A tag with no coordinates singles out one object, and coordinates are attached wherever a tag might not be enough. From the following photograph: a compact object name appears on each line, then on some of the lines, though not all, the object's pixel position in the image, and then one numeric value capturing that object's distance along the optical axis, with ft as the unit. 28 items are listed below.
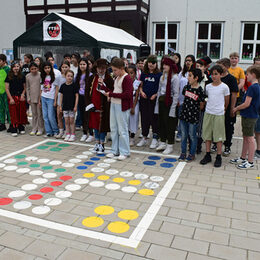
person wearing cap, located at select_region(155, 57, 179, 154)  17.19
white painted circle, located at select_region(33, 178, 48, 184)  13.70
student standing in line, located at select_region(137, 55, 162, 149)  18.07
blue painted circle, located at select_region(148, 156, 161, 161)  17.34
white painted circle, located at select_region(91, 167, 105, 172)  15.34
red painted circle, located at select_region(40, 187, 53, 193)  12.80
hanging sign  32.91
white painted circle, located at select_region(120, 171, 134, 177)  14.78
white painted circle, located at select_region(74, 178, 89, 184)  13.79
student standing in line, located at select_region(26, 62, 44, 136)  21.22
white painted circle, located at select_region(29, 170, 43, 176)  14.75
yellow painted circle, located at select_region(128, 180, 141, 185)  13.82
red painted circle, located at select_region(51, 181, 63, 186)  13.53
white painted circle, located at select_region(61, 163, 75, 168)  15.86
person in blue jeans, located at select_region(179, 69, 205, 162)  15.84
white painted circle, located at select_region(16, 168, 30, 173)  15.01
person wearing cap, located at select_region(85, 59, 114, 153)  17.06
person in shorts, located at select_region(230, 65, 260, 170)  15.29
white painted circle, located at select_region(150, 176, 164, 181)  14.37
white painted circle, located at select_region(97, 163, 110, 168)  15.97
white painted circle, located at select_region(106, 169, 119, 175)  14.99
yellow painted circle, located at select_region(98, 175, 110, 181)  14.21
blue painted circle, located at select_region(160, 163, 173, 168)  16.20
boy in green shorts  15.61
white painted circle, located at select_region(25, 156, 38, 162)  16.88
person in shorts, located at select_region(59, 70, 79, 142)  19.78
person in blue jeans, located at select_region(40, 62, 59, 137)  20.85
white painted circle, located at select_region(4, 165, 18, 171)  15.25
